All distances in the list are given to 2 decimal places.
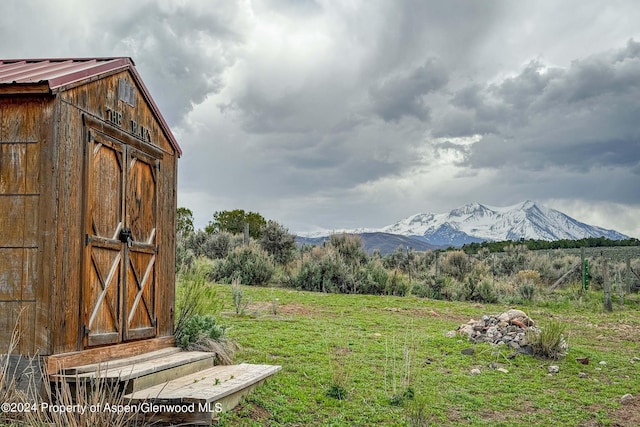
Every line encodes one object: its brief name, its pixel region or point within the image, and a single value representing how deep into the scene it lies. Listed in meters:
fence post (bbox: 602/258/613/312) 18.41
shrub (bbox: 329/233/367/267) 24.00
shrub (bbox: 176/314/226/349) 8.66
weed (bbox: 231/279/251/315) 13.34
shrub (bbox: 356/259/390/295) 21.00
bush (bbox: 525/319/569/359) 10.20
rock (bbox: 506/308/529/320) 11.67
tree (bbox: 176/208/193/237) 37.82
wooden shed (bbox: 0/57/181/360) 6.07
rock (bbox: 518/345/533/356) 10.48
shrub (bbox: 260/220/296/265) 26.38
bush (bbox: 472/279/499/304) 20.61
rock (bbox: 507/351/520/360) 10.21
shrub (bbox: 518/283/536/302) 20.83
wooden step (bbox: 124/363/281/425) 5.74
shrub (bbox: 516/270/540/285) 24.68
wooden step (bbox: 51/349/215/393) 6.02
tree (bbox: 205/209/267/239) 43.28
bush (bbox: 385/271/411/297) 21.09
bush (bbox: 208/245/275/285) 20.98
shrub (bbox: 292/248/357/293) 20.84
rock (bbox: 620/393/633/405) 8.06
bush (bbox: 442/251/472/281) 27.31
